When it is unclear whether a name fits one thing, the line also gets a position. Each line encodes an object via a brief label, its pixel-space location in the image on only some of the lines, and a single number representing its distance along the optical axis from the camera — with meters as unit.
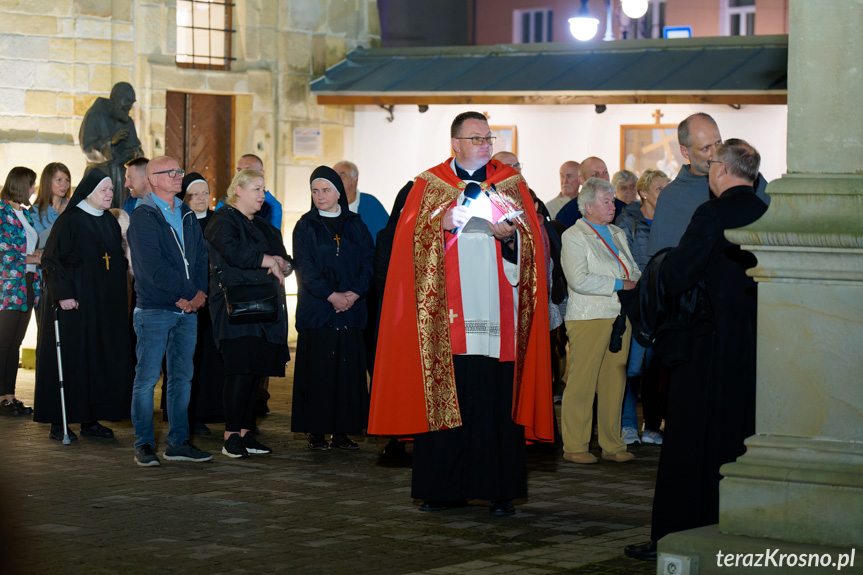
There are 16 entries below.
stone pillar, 5.43
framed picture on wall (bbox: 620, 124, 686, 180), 16.19
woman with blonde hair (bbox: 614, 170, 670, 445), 10.28
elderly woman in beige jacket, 9.43
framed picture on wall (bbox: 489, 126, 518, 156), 17.17
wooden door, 17.66
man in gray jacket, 8.27
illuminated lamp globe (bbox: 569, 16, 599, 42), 22.20
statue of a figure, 14.31
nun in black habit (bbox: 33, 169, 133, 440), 10.13
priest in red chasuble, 7.51
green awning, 15.74
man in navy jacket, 9.04
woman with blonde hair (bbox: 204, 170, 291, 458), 9.46
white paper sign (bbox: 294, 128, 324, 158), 18.08
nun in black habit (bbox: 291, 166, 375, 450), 9.69
